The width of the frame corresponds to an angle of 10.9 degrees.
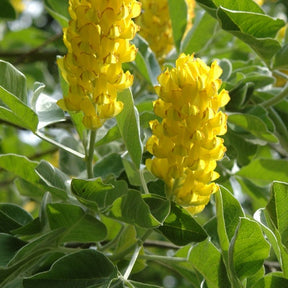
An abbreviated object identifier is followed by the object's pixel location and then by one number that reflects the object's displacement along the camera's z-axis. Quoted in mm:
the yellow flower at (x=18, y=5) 1893
